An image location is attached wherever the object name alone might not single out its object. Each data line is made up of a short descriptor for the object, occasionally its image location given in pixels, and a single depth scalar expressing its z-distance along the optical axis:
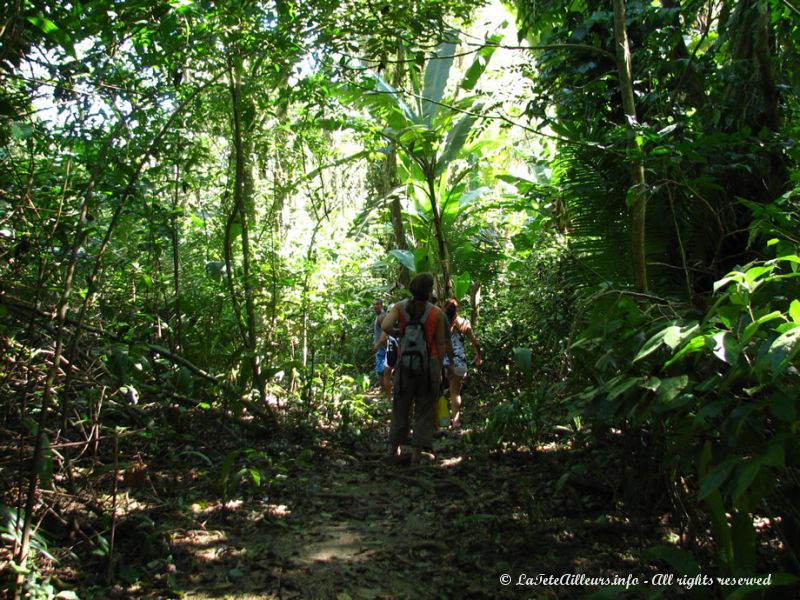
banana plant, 8.77
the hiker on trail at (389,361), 7.23
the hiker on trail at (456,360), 7.20
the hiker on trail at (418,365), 5.73
